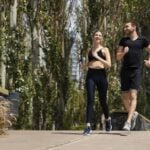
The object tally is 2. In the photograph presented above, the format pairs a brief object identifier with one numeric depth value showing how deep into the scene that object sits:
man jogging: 11.74
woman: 11.60
